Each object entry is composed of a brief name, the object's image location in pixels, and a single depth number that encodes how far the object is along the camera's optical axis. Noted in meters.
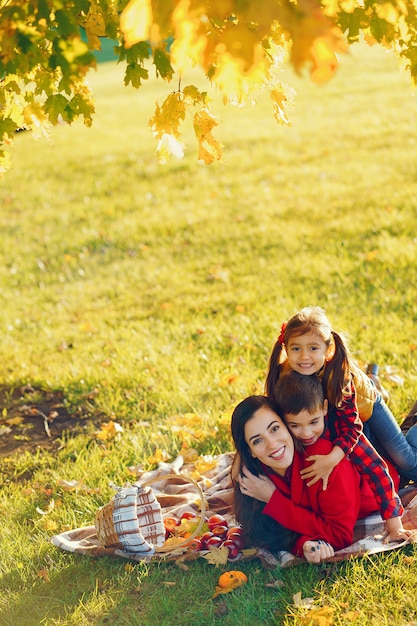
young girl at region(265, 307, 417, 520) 3.64
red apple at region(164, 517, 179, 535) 3.97
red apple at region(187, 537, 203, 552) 3.74
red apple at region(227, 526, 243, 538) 3.79
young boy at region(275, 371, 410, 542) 3.61
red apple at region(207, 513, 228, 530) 3.92
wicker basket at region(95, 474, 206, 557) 3.62
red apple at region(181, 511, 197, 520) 4.09
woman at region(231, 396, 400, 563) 3.55
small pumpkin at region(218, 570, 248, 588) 3.46
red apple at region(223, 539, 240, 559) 3.67
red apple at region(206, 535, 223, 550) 3.74
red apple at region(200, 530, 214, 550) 3.76
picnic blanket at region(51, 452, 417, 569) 3.59
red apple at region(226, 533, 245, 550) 3.72
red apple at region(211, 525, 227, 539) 3.84
